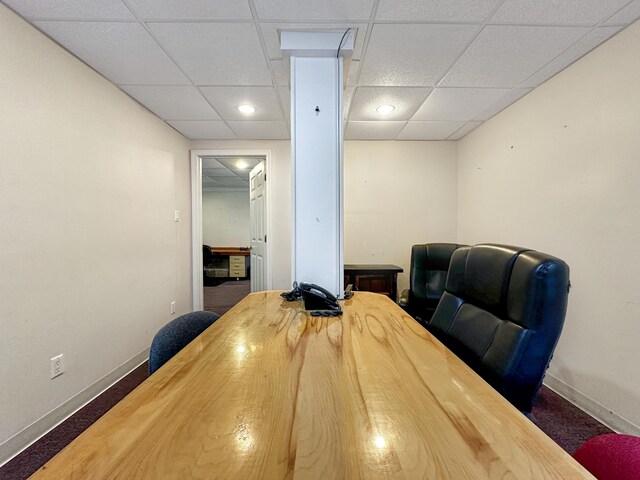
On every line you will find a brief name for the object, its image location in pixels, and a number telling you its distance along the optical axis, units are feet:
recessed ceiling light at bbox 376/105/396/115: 8.03
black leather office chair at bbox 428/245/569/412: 2.55
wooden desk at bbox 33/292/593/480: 1.34
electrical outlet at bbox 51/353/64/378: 5.29
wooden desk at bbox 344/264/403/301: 9.50
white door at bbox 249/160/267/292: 11.24
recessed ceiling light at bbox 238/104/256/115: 8.00
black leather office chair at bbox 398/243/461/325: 8.14
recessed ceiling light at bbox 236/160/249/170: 14.33
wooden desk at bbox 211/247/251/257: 20.39
